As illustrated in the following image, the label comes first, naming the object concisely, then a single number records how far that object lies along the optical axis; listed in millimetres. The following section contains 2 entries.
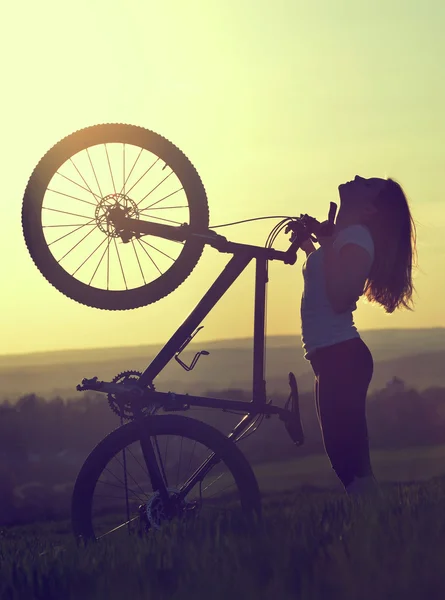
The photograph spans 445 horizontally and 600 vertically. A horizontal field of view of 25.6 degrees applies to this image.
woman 6078
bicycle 6125
